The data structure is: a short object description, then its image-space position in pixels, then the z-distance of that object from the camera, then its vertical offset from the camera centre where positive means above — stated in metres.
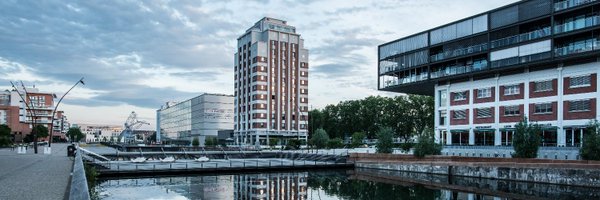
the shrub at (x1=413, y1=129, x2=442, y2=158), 54.00 -3.35
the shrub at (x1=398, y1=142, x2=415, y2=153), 72.38 -4.63
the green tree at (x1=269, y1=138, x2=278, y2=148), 114.84 -6.41
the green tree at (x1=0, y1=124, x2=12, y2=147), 93.62 -4.77
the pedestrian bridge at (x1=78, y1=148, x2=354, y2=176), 48.19 -5.75
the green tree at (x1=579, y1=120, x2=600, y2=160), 39.38 -2.28
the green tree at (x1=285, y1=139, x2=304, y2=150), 98.75 -5.89
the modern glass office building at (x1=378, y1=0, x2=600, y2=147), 52.09 +5.93
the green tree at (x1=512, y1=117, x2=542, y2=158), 46.16 -2.19
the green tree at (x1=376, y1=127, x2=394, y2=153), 61.78 -3.11
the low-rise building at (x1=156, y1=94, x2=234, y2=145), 172.00 +0.19
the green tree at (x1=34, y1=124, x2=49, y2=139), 146.40 -5.71
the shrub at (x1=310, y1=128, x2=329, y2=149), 88.25 -4.18
